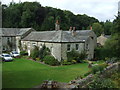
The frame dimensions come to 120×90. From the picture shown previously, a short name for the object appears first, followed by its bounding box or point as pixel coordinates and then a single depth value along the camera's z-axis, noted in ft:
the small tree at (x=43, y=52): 73.81
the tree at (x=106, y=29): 241.80
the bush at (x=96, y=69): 43.32
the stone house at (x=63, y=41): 69.60
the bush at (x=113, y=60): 64.67
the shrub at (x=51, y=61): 64.73
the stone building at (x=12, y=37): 105.02
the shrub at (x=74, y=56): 69.98
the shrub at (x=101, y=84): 33.48
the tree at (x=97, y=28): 221.63
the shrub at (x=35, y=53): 78.11
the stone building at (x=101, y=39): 131.54
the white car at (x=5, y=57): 68.89
